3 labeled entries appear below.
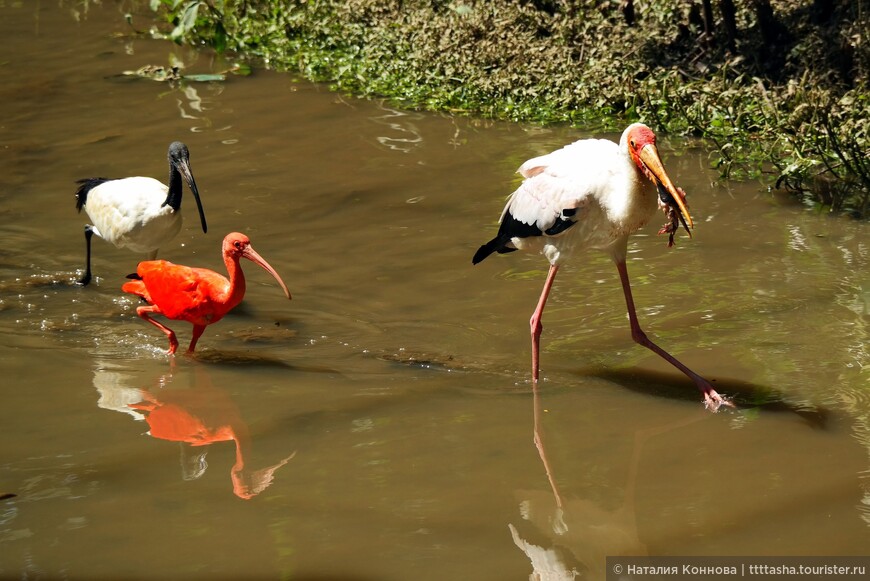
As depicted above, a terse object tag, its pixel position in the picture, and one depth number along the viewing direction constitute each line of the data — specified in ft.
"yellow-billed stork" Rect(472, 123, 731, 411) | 31.48
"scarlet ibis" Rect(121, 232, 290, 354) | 38.09
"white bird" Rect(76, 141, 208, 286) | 42.47
